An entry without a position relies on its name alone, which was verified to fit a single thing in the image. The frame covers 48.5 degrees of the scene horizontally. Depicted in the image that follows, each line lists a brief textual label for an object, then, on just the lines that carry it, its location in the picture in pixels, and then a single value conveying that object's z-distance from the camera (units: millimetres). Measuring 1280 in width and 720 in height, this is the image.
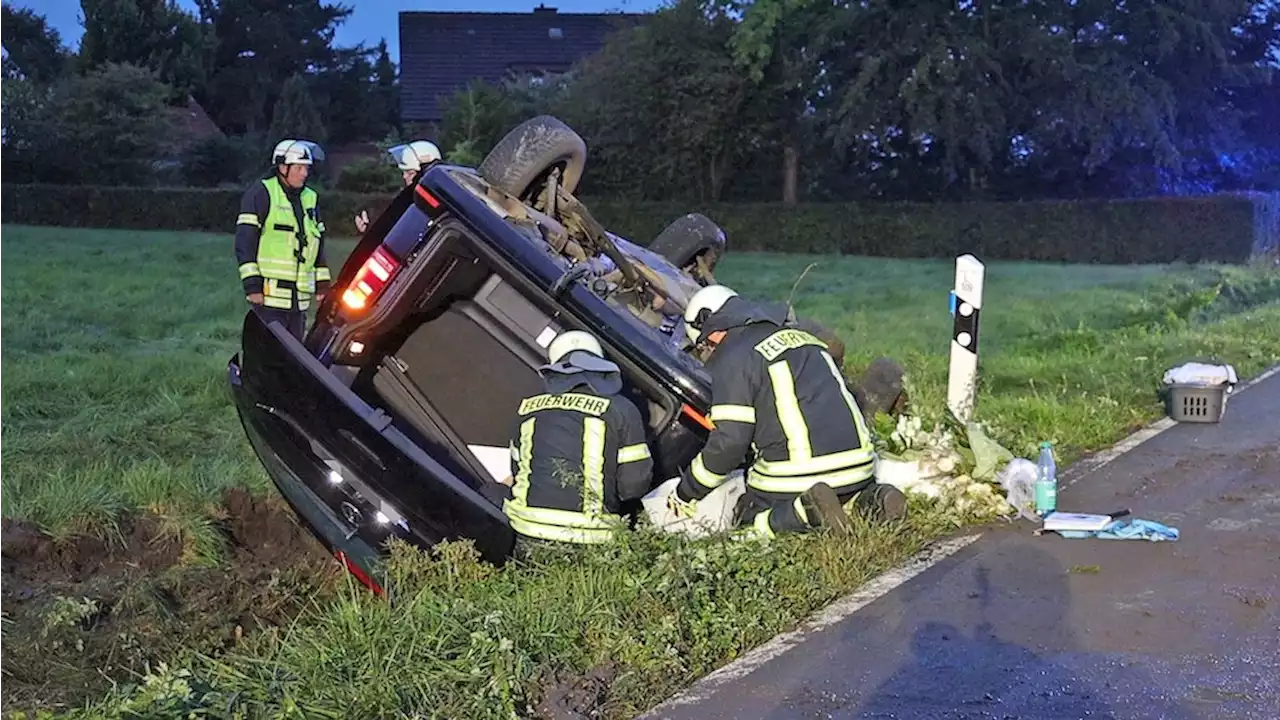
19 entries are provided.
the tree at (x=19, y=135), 36594
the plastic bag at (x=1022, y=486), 5773
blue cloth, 5461
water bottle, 5730
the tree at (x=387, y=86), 52344
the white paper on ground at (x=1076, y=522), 5504
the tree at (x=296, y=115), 47000
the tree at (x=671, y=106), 34062
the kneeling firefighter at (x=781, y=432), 4957
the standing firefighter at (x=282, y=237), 7816
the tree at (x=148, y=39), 46375
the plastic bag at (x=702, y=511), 5172
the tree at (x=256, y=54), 53344
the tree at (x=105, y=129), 36719
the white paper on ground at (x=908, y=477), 5770
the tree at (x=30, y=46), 45781
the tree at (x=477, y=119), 33344
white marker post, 7297
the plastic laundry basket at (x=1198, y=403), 8031
